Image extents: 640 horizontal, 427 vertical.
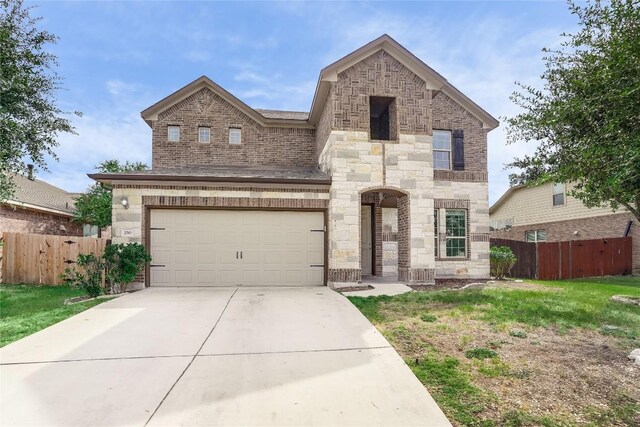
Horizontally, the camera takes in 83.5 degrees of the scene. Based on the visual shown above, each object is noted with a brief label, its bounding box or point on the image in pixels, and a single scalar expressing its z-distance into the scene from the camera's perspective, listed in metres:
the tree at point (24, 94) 10.91
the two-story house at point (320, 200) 10.89
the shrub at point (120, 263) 9.96
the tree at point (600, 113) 5.50
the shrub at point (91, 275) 9.51
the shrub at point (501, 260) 13.73
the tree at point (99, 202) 19.42
